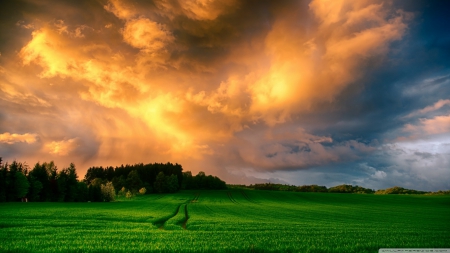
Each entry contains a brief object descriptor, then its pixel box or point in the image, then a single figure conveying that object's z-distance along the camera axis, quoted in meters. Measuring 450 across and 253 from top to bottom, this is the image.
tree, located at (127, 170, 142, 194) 156.25
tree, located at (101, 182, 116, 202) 110.39
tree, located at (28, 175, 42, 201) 94.81
